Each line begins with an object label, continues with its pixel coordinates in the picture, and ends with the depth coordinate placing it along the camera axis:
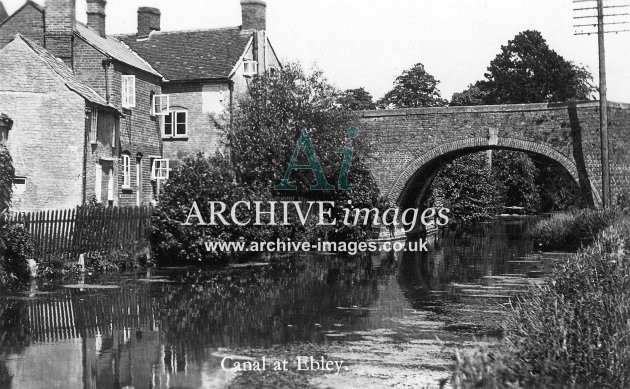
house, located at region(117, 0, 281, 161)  32.66
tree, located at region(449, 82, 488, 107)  71.06
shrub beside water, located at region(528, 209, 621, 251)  23.46
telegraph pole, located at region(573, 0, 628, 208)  28.69
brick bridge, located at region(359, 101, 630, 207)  29.86
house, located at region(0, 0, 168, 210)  24.02
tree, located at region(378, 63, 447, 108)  69.88
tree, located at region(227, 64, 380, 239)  27.75
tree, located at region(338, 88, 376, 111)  71.44
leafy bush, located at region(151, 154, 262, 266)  21.45
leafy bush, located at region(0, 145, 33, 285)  17.13
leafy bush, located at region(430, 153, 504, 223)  44.56
